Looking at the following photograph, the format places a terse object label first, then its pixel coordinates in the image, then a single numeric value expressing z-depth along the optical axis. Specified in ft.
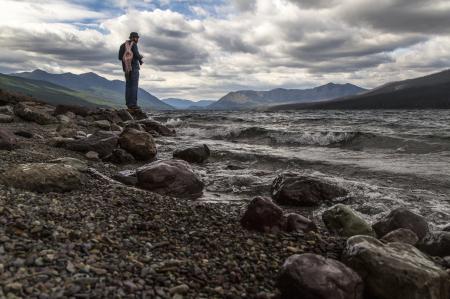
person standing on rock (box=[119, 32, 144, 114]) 74.13
